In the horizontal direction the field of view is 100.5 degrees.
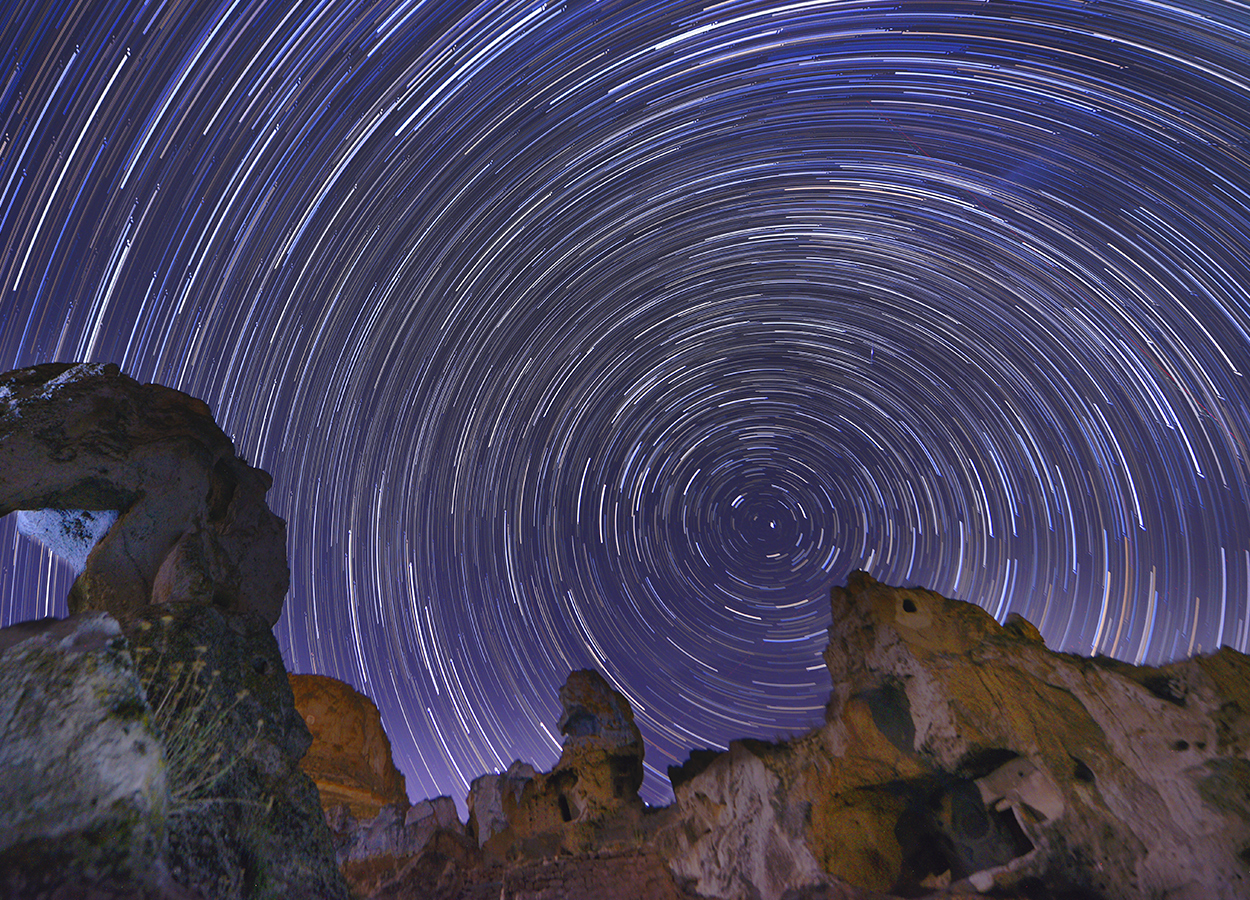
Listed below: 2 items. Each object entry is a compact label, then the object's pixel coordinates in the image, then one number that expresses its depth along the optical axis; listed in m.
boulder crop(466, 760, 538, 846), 17.09
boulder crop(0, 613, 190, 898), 2.89
